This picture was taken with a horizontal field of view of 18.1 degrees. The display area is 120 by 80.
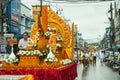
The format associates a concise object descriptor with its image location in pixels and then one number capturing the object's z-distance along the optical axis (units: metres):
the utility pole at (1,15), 29.55
